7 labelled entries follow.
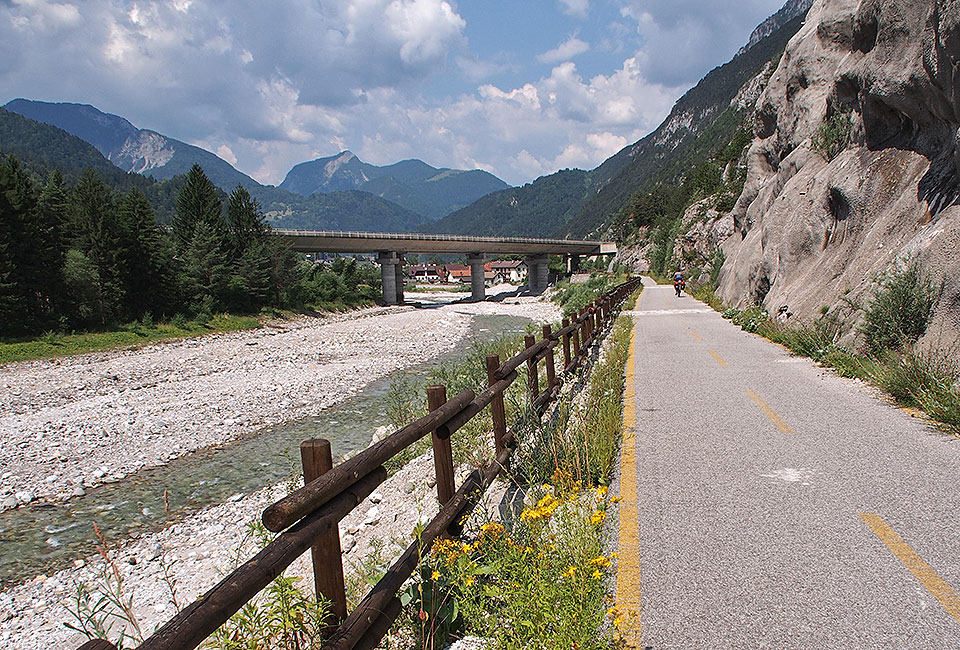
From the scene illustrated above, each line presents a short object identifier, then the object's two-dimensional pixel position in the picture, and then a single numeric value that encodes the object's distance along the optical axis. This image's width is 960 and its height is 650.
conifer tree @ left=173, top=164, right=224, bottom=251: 49.44
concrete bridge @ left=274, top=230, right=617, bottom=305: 64.88
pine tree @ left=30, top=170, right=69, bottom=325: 31.84
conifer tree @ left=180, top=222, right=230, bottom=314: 42.59
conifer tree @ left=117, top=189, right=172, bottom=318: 38.47
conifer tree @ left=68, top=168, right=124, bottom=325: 36.02
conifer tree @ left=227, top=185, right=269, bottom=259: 53.00
